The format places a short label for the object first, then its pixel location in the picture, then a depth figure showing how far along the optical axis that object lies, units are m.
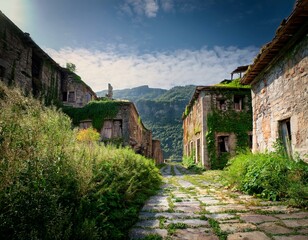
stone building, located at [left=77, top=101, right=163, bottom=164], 16.75
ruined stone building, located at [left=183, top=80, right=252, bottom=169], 14.73
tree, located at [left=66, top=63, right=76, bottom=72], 24.86
